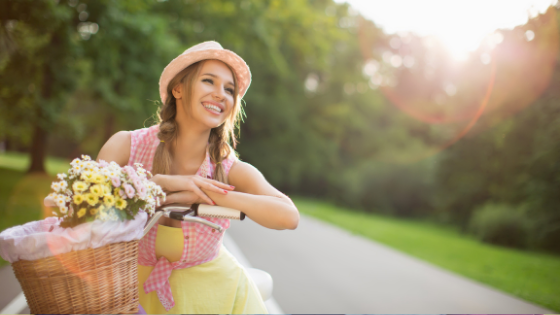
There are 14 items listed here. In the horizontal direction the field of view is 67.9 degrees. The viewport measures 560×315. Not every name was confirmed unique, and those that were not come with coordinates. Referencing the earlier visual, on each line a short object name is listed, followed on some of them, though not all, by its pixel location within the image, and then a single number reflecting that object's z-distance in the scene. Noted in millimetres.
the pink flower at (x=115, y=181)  1611
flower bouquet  1546
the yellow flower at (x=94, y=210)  1539
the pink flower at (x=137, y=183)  1664
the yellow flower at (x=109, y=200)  1546
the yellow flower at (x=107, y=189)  1575
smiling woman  2186
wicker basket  1491
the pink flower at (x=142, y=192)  1657
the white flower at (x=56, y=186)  1572
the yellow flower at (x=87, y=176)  1578
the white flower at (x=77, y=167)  1613
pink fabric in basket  1424
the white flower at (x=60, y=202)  1538
